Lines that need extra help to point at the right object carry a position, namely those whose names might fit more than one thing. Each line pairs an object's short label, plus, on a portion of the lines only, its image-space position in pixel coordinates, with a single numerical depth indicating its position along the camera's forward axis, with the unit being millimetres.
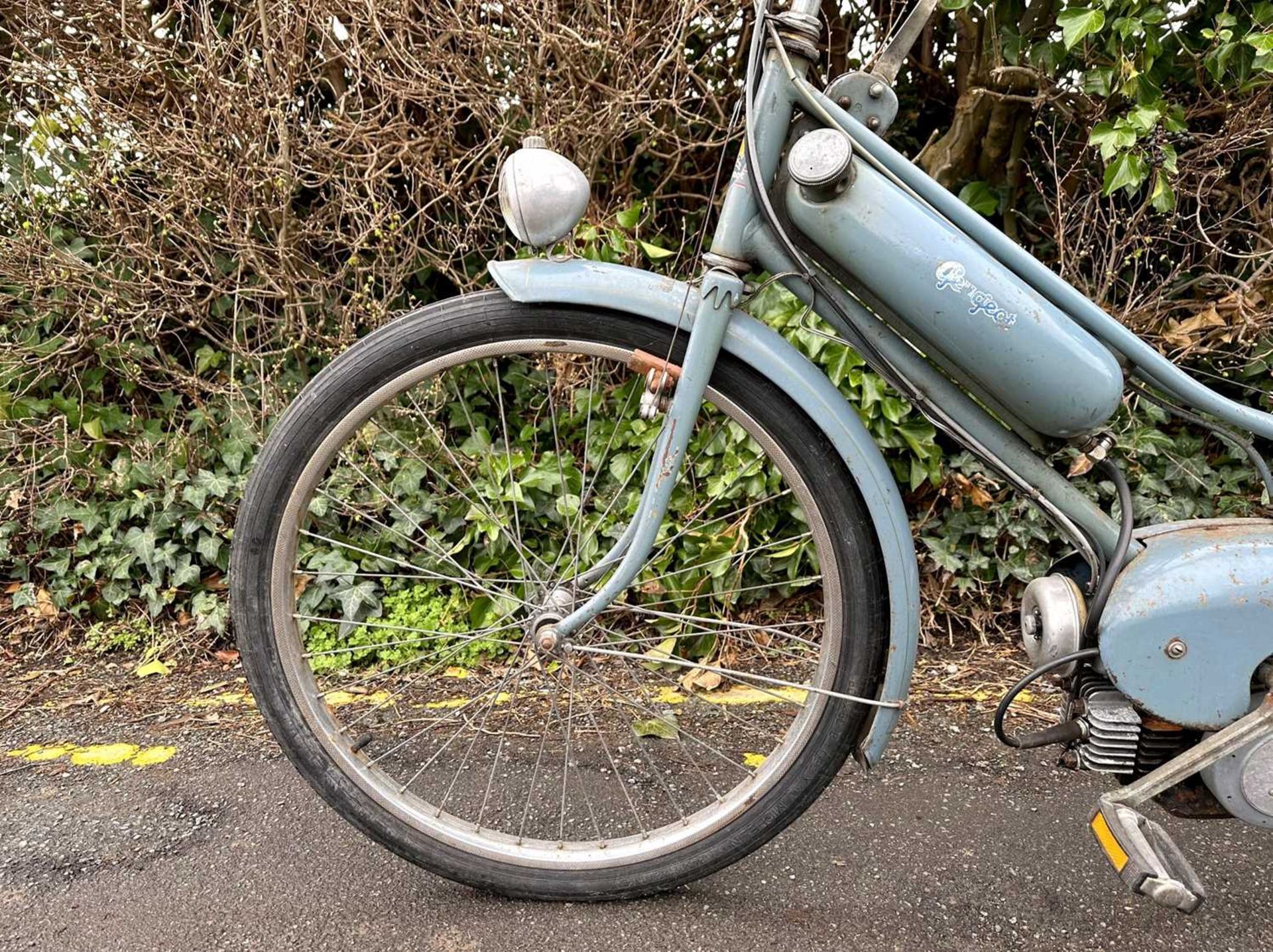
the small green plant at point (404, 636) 2543
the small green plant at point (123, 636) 2660
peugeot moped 1307
